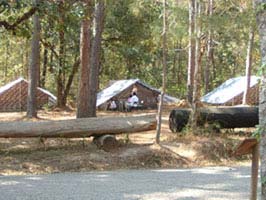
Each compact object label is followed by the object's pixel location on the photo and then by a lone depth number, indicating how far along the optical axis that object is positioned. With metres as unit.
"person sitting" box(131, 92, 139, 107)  23.08
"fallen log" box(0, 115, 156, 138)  11.04
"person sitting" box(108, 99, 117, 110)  24.52
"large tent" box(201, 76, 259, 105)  24.41
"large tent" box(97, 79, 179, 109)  25.45
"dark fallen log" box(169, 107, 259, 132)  13.39
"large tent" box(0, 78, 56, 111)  25.52
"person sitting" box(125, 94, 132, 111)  22.92
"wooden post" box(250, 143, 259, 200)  4.54
